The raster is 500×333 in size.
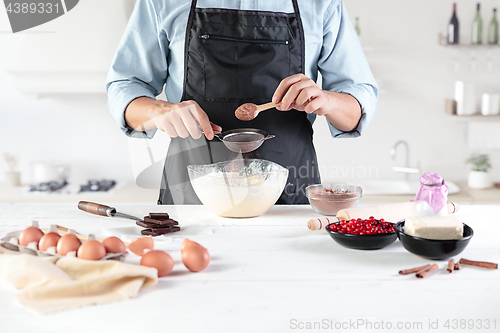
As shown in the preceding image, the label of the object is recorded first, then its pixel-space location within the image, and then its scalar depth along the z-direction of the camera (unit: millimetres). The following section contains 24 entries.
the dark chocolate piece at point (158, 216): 1133
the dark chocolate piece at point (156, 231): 1060
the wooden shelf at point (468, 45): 2969
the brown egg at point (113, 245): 880
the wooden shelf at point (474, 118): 2955
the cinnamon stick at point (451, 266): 824
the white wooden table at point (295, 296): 670
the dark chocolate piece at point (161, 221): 1095
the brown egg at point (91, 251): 833
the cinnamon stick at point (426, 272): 797
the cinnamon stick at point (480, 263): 841
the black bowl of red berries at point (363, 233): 930
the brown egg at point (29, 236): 923
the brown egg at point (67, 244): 858
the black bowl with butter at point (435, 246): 847
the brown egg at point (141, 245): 903
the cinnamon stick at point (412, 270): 817
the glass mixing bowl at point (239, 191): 1195
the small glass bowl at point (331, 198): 1216
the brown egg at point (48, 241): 884
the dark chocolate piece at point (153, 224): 1098
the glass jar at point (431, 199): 1080
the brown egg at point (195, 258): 830
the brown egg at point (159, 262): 811
